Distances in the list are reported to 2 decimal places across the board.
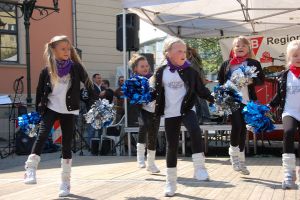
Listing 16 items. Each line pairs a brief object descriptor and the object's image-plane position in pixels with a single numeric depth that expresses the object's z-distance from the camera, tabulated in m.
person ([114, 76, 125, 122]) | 11.17
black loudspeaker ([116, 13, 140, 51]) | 9.94
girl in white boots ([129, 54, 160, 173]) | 6.88
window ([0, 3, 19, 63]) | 17.28
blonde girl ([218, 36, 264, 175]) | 6.12
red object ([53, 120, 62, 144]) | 11.17
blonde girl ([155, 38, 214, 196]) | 5.10
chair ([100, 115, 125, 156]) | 10.36
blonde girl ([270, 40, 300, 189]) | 5.16
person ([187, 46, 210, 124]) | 7.84
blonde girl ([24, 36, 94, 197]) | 5.36
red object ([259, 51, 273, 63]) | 13.46
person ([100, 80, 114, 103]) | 11.13
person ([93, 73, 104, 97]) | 12.37
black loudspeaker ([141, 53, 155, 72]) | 10.60
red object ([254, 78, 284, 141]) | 9.71
